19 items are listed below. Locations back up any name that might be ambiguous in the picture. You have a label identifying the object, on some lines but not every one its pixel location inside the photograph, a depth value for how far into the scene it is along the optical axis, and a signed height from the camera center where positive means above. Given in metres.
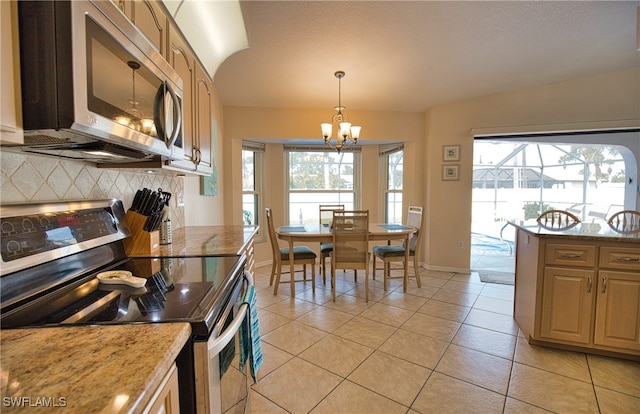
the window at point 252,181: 4.45 +0.18
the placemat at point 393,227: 3.61 -0.44
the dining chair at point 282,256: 3.38 -0.76
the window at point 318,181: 4.80 +0.20
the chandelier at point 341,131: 3.01 +0.67
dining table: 3.25 -0.49
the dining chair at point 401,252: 3.50 -0.73
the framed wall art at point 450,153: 4.15 +0.59
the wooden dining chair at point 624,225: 2.17 -0.29
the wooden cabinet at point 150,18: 1.09 +0.74
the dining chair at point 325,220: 3.75 -0.41
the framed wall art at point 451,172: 4.16 +0.31
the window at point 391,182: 4.77 +0.18
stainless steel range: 0.78 -0.34
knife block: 1.51 -0.25
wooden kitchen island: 1.97 -0.70
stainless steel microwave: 0.71 +0.32
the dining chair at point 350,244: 3.15 -0.58
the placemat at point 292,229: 3.43 -0.45
